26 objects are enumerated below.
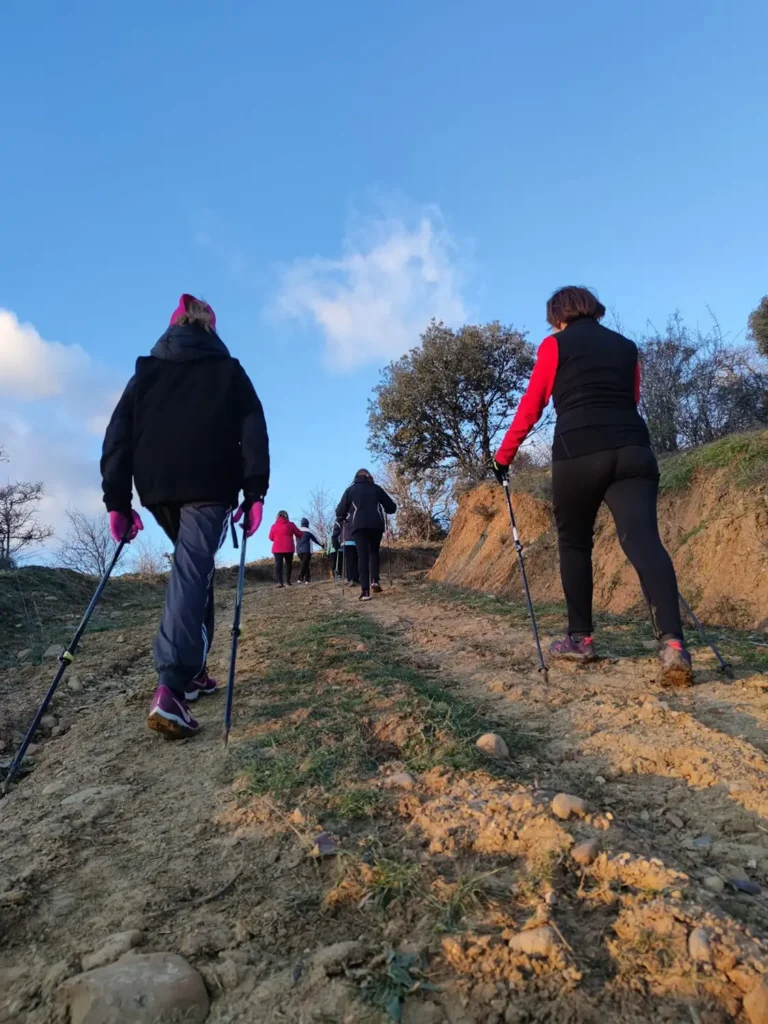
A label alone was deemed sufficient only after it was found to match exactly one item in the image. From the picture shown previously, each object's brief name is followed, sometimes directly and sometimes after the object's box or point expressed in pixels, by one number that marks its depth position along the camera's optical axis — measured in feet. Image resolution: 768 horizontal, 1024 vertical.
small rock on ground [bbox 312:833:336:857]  5.85
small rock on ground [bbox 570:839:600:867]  5.39
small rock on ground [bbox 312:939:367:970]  4.40
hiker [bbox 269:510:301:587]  59.00
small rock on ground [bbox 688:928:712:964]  4.13
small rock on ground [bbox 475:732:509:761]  8.20
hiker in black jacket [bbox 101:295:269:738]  11.29
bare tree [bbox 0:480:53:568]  104.01
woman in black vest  12.10
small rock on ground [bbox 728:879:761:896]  5.19
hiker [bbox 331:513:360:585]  44.13
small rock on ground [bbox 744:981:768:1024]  3.68
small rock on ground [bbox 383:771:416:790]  7.22
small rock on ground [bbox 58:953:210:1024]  4.03
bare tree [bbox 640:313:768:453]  48.55
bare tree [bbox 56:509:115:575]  107.54
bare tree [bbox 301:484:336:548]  118.32
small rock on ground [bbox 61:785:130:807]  8.03
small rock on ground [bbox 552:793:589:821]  6.22
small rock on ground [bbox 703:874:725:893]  5.12
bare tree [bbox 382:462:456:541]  84.38
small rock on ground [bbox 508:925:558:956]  4.27
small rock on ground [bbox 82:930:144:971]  4.60
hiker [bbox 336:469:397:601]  35.47
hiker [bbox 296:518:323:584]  64.75
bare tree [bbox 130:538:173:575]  83.13
